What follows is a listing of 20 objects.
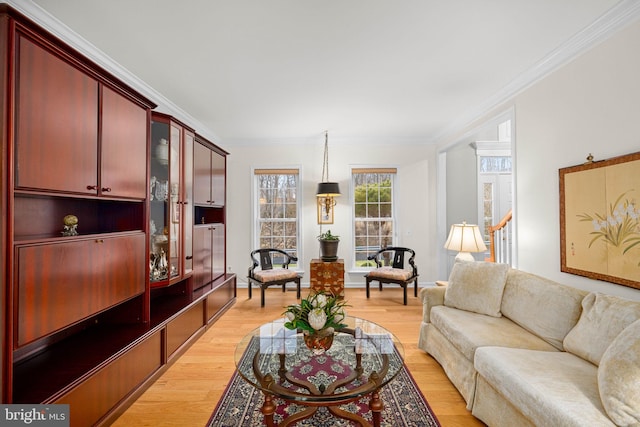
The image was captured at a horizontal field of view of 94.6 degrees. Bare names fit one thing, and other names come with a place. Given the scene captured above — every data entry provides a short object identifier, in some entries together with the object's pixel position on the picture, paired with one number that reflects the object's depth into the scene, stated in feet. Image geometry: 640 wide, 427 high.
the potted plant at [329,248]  15.43
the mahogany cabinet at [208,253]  11.30
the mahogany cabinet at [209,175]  11.45
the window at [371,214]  17.46
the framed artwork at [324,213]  16.79
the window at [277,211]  17.46
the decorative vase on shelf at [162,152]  9.25
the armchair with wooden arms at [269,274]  13.88
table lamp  11.91
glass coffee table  5.24
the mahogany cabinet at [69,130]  4.84
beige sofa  4.34
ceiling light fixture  15.26
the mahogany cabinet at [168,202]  9.10
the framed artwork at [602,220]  6.36
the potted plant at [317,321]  6.33
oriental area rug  6.18
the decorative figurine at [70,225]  6.39
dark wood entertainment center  4.68
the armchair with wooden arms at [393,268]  14.20
